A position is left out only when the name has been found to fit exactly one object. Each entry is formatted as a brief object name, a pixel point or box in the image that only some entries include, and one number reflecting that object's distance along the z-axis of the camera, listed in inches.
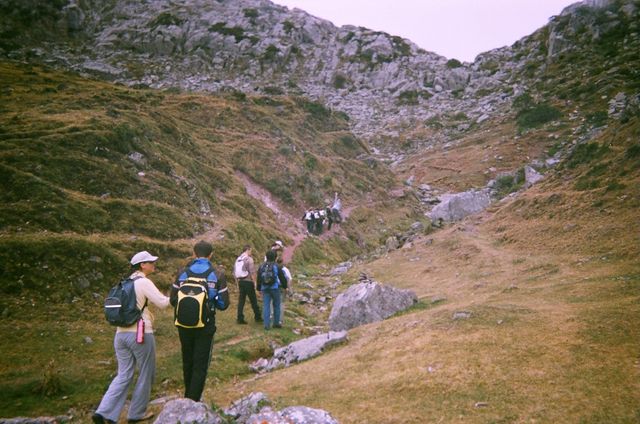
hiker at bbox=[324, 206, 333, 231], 1461.6
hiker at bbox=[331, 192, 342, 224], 1540.4
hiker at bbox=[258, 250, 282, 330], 549.6
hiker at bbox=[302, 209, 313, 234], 1370.7
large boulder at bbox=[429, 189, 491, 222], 1423.5
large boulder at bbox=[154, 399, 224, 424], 234.1
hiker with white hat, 285.7
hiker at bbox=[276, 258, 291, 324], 559.2
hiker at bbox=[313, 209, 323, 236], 1385.3
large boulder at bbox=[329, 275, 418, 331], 576.3
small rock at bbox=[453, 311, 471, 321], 429.7
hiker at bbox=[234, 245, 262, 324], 582.6
